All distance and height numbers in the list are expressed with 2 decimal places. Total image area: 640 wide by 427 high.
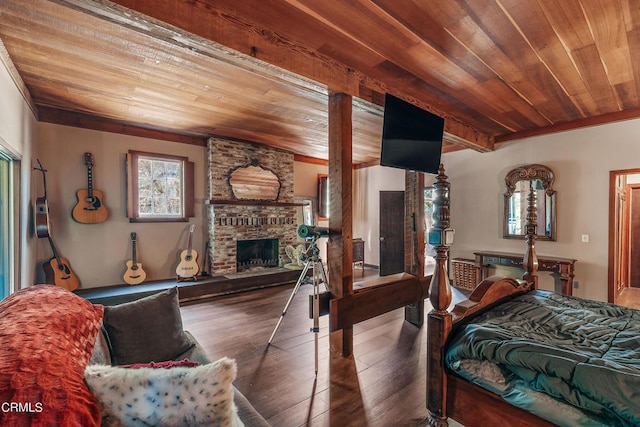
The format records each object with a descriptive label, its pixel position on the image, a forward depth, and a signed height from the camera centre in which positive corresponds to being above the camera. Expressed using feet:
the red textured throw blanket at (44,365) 2.30 -1.49
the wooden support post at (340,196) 8.39 +0.34
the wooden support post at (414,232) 11.46 -1.02
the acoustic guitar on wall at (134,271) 14.28 -3.08
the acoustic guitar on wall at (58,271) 12.32 -2.64
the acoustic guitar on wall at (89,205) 13.18 +0.21
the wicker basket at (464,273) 15.97 -3.76
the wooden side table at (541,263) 12.98 -2.81
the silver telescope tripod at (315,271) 8.01 -1.88
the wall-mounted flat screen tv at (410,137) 8.83 +2.25
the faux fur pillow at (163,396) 2.67 -1.76
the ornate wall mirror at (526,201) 14.19 +0.25
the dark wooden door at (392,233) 19.92 -1.82
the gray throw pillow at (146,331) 5.38 -2.40
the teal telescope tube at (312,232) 8.09 -0.69
